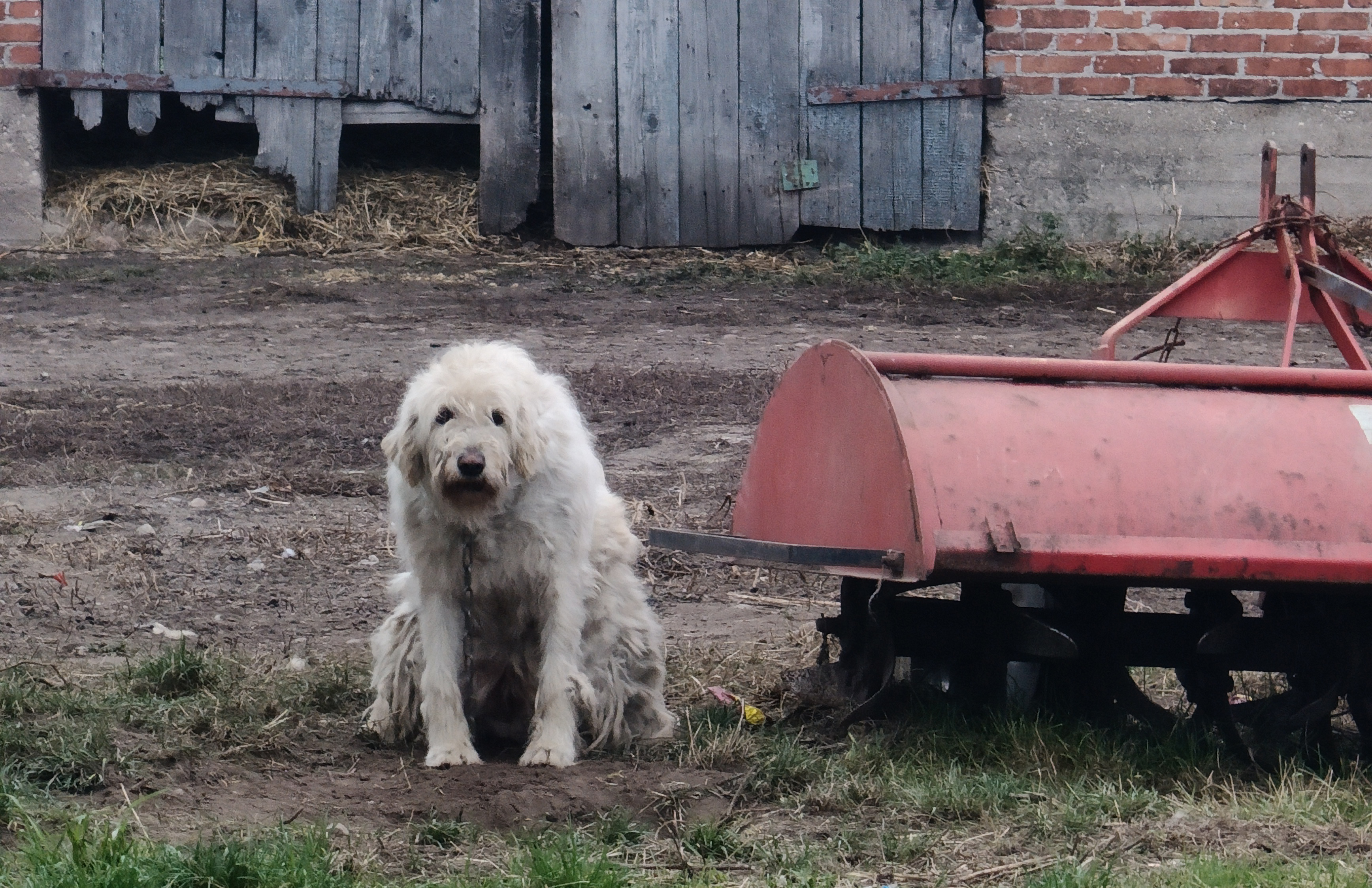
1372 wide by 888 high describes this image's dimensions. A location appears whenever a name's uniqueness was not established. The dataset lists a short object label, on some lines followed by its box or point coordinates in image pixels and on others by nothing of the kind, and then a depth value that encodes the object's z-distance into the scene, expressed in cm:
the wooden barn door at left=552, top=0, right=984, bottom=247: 2189
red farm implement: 713
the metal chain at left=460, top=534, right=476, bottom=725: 823
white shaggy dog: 803
